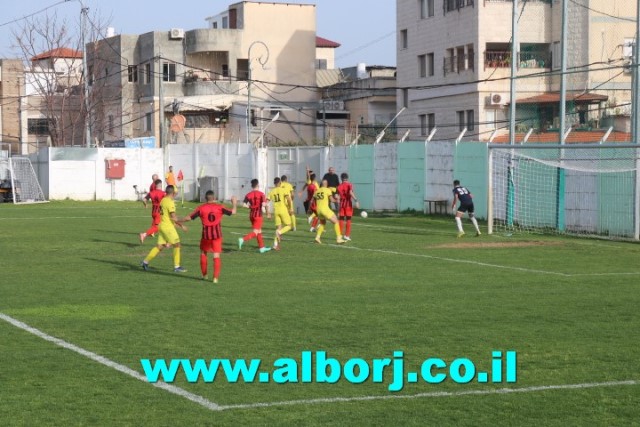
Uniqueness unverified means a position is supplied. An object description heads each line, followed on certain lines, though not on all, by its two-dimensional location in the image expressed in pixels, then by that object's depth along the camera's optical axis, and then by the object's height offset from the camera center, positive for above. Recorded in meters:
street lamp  73.68 +6.43
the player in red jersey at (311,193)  34.12 -1.11
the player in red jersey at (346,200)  30.05 -1.08
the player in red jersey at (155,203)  27.26 -1.07
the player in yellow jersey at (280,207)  27.97 -1.17
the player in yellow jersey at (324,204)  28.20 -1.11
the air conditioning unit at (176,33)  72.25 +7.76
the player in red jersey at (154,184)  30.53 -0.70
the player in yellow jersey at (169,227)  21.81 -1.29
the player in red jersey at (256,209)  25.83 -1.13
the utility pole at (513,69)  34.21 +2.61
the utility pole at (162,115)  56.86 +2.12
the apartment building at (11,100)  88.50 +4.42
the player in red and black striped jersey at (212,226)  19.81 -1.15
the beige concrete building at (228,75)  72.94 +5.34
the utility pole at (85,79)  61.08 +4.32
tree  78.43 +4.24
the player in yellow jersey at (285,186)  28.70 -0.69
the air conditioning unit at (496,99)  54.25 +2.75
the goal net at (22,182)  55.09 -1.13
